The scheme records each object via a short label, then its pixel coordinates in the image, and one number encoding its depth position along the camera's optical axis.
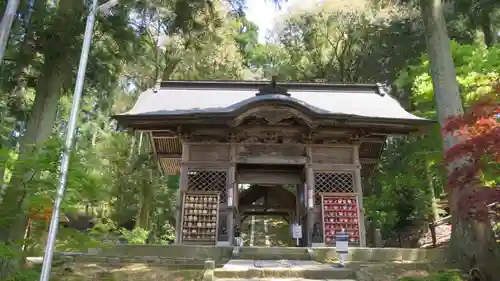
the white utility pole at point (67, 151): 3.98
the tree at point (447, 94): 6.46
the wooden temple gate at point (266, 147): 8.82
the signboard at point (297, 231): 9.24
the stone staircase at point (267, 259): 5.61
